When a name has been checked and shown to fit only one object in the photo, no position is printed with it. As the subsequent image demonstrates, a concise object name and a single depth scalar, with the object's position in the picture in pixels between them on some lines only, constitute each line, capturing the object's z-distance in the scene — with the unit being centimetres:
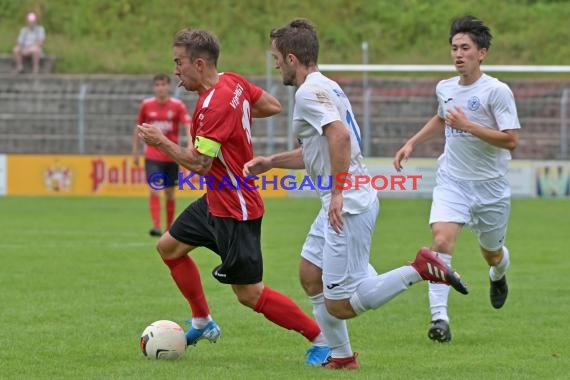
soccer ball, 1448
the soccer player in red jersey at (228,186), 1377
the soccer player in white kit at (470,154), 1650
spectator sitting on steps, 5944
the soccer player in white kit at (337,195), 1312
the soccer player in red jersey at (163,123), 3272
